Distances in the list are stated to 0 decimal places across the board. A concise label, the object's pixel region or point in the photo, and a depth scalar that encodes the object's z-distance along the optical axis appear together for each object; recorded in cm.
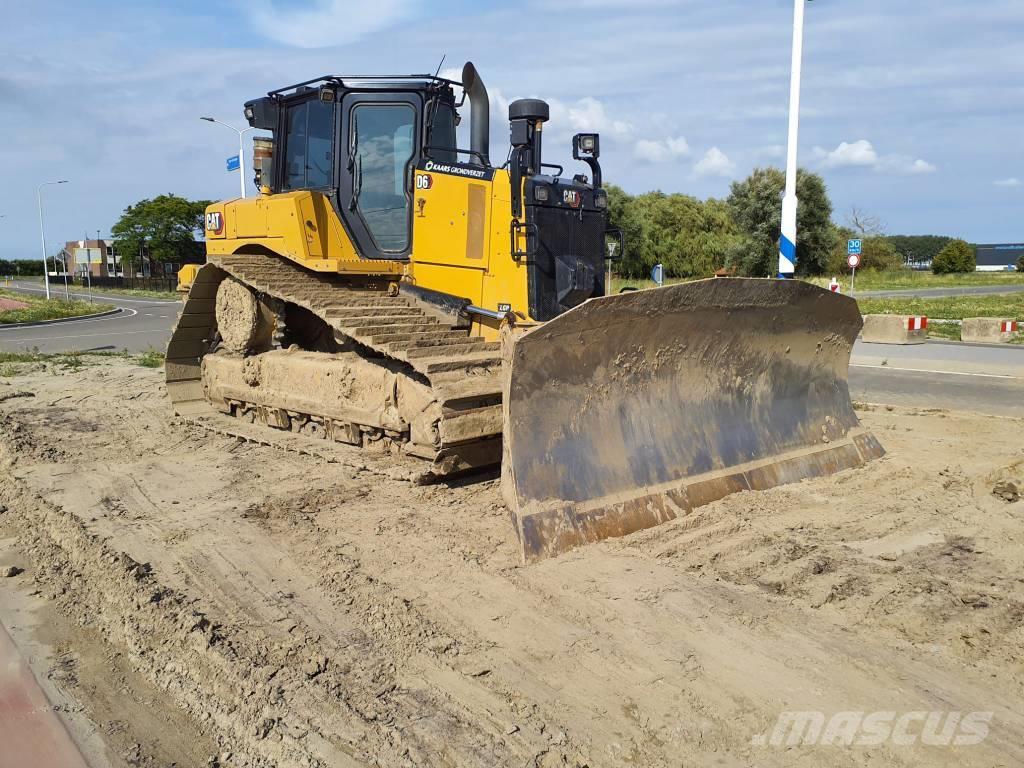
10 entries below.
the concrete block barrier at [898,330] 1605
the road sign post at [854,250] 2067
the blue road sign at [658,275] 975
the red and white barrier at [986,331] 1706
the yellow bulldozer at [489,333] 487
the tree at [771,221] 4172
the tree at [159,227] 5969
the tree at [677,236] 4775
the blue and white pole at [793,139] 1080
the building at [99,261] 8631
